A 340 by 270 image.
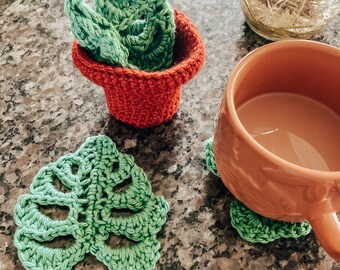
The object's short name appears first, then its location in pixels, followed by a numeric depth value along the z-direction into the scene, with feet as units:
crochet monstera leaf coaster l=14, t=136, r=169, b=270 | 1.11
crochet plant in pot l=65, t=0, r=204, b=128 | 1.10
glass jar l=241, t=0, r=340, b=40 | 1.45
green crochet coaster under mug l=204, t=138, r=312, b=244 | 1.15
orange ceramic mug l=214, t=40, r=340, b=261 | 0.90
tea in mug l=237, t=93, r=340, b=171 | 1.10
